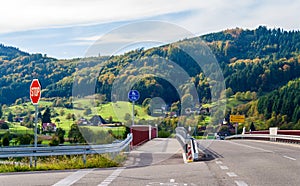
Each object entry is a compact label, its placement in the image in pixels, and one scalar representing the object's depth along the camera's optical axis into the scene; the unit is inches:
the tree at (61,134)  2151.8
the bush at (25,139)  2487.7
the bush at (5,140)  2657.7
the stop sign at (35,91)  655.8
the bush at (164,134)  1887.6
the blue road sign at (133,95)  1161.7
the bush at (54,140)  2136.7
